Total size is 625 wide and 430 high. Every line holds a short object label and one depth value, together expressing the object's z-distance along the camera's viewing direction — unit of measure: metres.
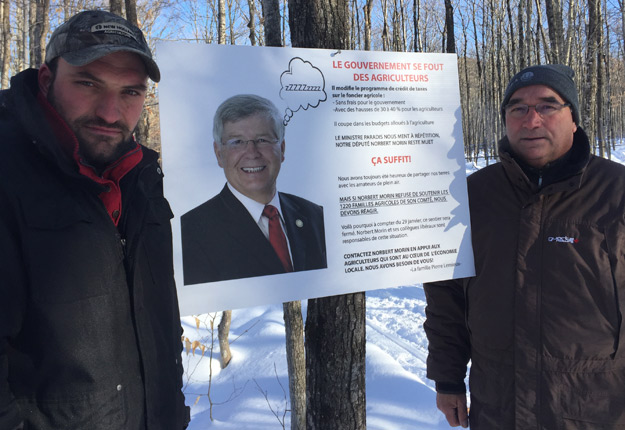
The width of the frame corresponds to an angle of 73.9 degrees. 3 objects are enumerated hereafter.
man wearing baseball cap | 0.98
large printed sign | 1.50
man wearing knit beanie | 1.54
